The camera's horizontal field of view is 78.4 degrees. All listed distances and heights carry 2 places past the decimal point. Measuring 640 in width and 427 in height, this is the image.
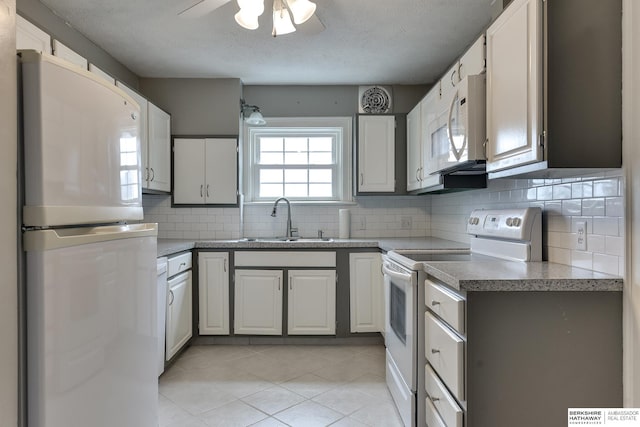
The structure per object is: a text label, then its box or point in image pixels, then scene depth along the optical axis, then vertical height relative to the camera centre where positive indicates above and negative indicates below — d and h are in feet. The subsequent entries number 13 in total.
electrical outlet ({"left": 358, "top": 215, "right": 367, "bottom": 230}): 12.70 -0.42
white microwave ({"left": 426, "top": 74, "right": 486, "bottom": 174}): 6.23 +1.40
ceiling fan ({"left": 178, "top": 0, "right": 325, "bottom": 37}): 6.10 +3.18
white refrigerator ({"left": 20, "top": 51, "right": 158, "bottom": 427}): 3.39 -0.41
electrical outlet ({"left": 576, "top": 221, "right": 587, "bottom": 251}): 5.22 -0.36
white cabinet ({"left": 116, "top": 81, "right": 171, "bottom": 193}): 10.17 +1.83
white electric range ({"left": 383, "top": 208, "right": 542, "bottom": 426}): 6.17 -1.15
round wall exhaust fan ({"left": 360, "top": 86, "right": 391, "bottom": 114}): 12.46 +3.46
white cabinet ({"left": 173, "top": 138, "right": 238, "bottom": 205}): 11.90 +1.24
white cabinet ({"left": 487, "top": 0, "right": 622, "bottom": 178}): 4.59 +1.46
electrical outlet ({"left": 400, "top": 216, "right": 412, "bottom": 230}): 12.71 -0.37
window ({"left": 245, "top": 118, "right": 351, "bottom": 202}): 12.96 +1.52
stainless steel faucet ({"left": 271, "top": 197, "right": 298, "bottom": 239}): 12.34 -0.24
